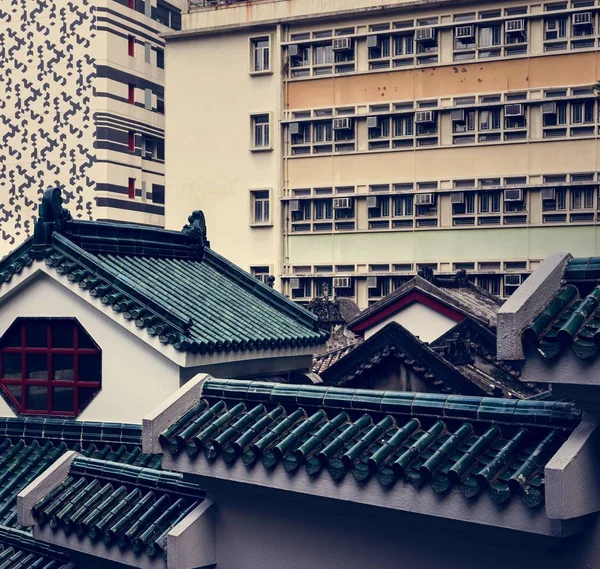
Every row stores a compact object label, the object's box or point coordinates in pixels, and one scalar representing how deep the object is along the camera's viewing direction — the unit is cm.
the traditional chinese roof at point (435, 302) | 2769
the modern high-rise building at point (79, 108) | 5294
